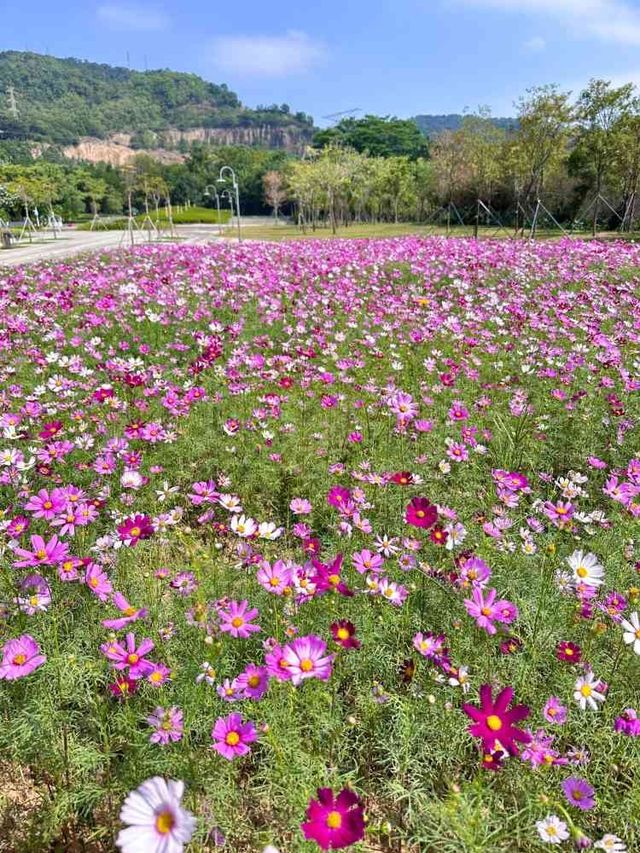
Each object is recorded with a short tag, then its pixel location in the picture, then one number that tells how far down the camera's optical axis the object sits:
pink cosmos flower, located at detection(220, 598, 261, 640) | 1.53
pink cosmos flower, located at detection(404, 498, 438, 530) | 1.70
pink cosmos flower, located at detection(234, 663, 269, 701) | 1.38
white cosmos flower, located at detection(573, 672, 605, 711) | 1.50
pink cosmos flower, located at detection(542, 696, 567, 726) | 1.67
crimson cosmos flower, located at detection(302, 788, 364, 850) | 0.97
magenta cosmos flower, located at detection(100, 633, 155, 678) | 1.52
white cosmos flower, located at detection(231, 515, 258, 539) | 1.94
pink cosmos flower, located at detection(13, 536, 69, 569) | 1.61
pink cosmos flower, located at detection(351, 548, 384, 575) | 1.89
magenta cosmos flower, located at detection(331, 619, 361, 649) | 1.40
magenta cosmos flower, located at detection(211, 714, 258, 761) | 1.33
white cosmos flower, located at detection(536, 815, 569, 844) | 1.32
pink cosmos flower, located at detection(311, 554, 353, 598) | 1.50
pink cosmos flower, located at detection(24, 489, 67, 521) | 1.89
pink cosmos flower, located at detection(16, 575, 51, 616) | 1.65
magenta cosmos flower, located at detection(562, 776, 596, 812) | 1.42
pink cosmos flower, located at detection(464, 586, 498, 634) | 1.62
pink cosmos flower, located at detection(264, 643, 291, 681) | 1.29
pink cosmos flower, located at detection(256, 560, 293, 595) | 1.60
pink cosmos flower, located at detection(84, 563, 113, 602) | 1.68
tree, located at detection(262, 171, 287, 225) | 61.81
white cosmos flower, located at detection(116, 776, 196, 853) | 0.84
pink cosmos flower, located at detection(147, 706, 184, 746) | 1.47
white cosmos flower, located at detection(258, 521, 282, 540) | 1.92
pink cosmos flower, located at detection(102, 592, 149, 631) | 1.53
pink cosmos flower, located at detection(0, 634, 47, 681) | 1.39
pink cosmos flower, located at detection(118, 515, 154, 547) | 1.83
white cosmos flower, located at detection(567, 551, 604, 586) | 1.74
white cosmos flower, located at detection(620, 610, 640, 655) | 1.49
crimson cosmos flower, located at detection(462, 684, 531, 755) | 1.20
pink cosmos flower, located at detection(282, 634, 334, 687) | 1.34
